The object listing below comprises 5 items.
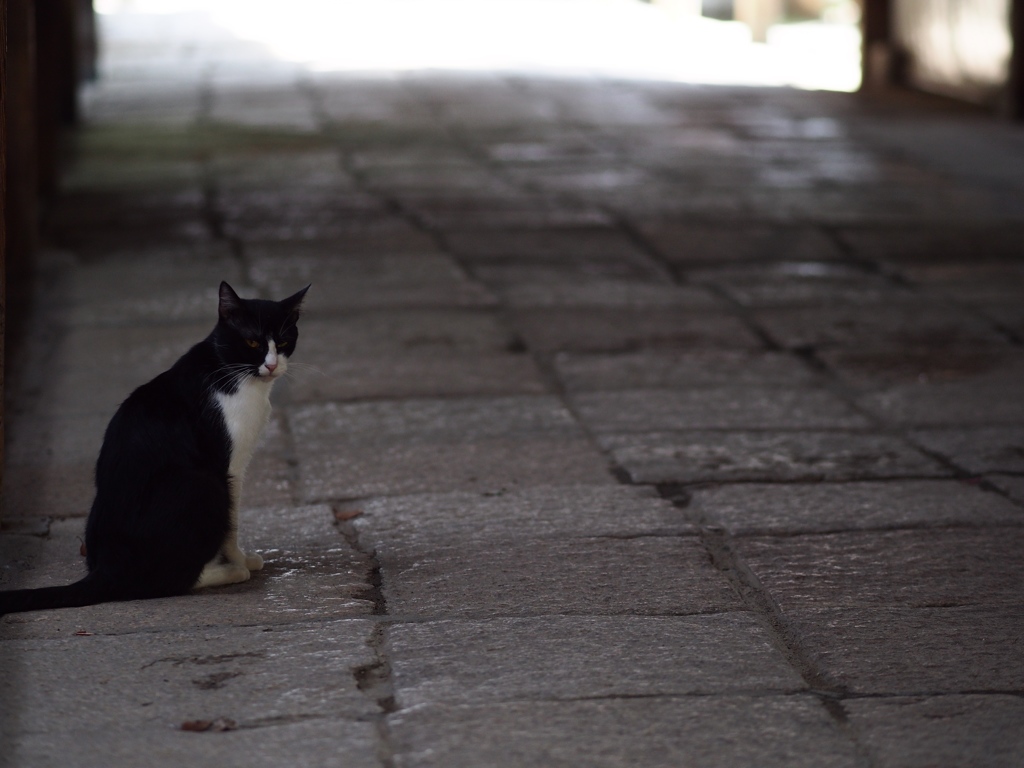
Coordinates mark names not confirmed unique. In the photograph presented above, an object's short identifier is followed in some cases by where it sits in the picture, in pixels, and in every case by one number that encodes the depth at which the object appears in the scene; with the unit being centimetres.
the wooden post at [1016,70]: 1964
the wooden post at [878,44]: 2425
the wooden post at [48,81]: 1452
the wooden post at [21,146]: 1116
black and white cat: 509
